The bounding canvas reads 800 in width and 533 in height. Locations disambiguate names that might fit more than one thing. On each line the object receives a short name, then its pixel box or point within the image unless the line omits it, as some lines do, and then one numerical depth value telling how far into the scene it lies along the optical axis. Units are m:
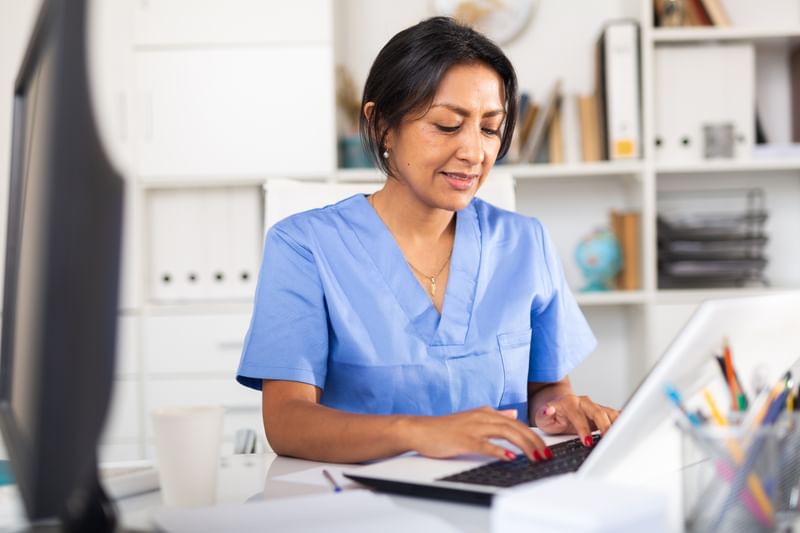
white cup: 0.83
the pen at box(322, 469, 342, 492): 0.89
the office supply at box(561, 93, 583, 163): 2.82
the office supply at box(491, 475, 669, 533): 0.57
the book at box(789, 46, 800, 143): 2.82
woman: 1.31
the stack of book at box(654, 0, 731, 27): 2.69
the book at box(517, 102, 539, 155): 2.78
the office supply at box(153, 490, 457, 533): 0.68
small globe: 2.76
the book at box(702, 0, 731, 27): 2.68
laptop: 0.72
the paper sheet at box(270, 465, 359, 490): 0.94
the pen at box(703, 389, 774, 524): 0.65
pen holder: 0.65
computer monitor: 0.42
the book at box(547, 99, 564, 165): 2.78
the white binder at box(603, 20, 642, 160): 2.66
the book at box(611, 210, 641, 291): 2.76
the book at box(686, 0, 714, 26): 2.72
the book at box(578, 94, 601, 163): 2.77
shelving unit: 2.66
